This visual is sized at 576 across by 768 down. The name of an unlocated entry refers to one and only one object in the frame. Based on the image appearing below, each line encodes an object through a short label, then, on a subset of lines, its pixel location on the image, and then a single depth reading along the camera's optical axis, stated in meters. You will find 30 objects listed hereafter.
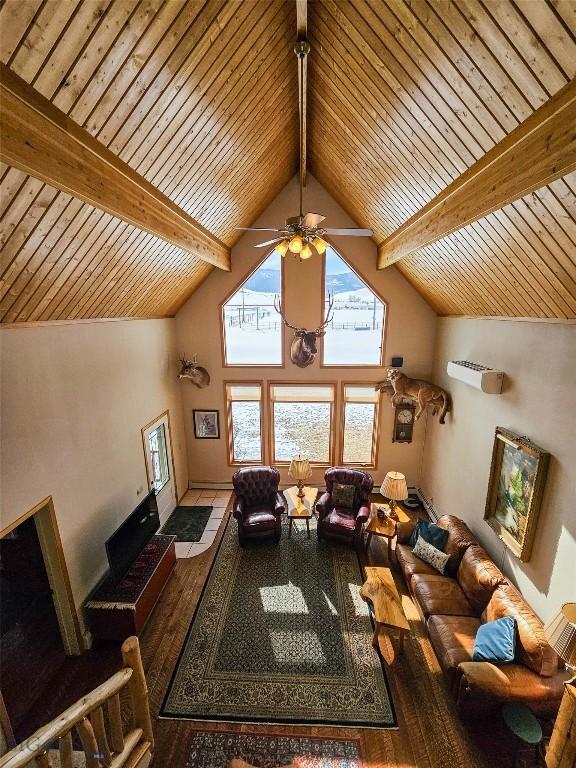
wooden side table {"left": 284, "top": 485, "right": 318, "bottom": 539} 5.99
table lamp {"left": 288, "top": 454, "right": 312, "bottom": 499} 6.13
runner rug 3.08
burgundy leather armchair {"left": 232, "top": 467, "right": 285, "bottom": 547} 5.80
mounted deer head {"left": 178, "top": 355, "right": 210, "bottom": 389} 6.77
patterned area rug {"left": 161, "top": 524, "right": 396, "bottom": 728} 3.51
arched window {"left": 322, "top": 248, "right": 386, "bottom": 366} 6.83
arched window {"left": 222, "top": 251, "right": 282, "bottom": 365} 6.88
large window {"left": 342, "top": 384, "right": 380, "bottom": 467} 7.25
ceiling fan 3.37
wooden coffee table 3.95
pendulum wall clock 7.20
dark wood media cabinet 4.04
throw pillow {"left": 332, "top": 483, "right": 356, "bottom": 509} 6.22
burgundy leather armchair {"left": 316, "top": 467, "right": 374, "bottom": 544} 5.81
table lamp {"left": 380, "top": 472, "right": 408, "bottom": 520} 5.58
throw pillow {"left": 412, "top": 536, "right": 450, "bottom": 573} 4.76
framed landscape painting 3.71
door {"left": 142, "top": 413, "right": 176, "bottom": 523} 5.89
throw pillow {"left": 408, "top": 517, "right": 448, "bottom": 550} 5.00
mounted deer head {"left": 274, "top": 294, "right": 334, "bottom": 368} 6.15
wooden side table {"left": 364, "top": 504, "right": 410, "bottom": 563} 5.51
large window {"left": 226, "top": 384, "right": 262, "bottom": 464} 7.39
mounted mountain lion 6.30
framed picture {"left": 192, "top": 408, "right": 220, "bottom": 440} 7.43
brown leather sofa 3.13
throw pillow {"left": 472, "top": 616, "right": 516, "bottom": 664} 3.32
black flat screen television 4.22
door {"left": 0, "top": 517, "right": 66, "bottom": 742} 3.51
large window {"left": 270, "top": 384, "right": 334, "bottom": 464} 7.32
